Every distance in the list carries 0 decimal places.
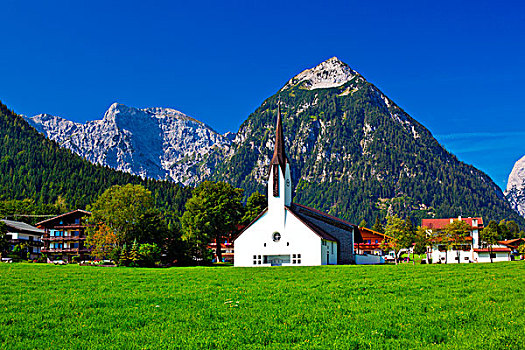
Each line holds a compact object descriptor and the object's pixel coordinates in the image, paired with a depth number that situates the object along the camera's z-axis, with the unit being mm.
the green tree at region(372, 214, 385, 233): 195575
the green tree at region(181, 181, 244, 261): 76312
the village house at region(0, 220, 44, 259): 93250
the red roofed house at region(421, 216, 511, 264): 110688
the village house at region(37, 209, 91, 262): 86000
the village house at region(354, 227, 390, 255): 142688
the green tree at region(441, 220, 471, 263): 74188
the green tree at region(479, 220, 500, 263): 109812
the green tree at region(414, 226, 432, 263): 74312
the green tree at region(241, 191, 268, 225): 85312
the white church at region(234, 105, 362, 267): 61000
